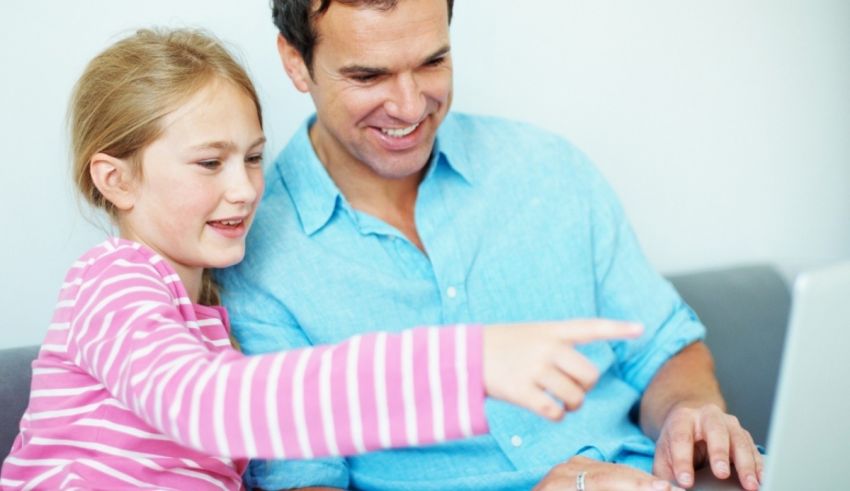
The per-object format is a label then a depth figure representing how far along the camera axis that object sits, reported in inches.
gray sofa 79.7
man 60.8
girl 35.5
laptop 31.4
